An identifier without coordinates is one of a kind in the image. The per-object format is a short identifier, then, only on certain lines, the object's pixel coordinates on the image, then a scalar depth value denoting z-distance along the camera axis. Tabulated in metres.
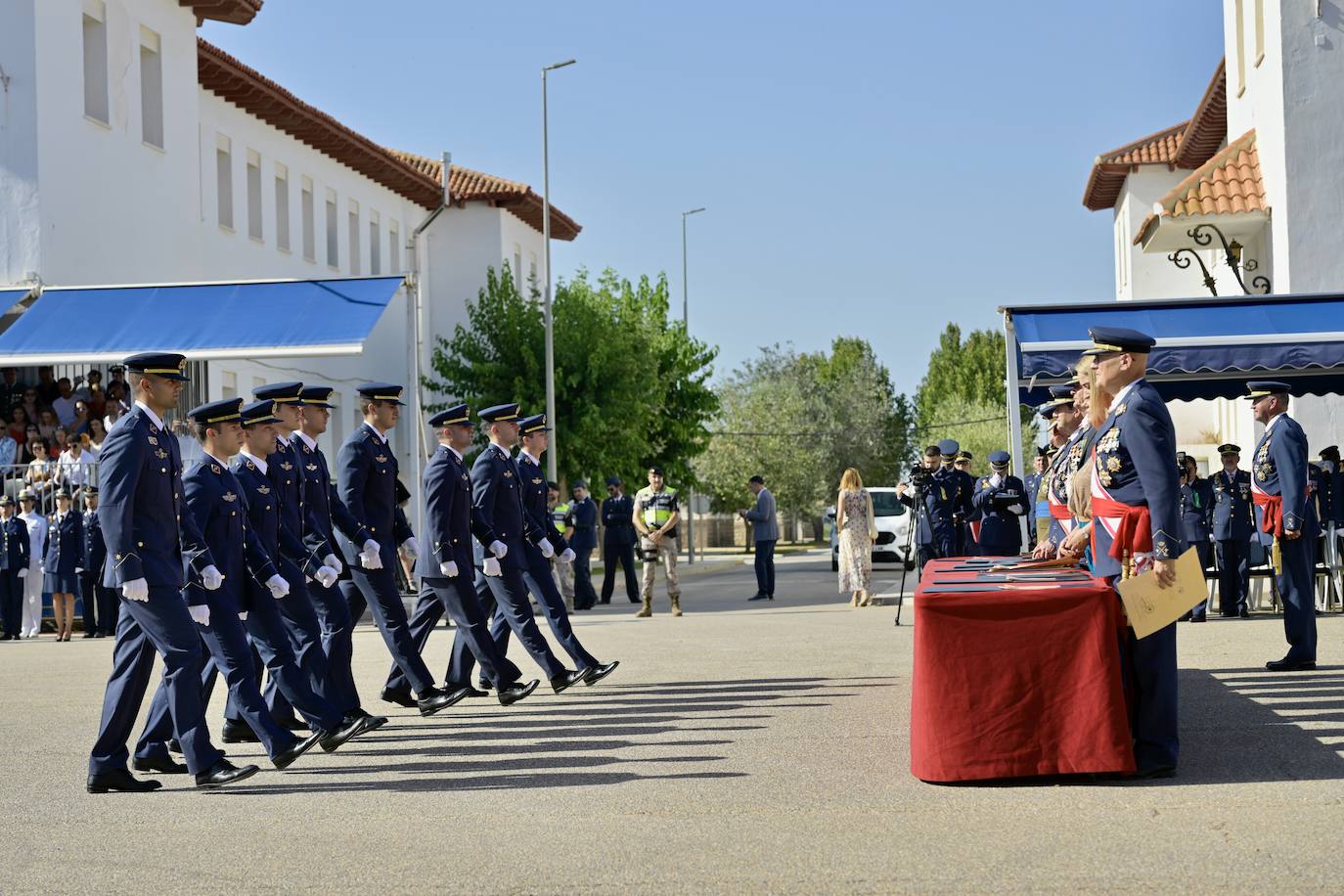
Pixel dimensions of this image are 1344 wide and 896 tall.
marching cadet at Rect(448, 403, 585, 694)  12.40
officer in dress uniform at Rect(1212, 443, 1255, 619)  19.38
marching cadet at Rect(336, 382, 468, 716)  11.43
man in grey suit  27.41
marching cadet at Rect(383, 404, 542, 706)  11.98
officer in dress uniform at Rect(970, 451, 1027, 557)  17.50
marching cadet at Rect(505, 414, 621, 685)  12.76
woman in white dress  23.12
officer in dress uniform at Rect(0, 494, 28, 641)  21.86
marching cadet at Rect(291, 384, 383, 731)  10.54
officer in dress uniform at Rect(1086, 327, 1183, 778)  8.20
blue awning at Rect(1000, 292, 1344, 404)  16.66
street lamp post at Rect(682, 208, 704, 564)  45.06
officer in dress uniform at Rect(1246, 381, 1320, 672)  12.46
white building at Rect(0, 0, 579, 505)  25.38
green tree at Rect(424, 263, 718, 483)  41.78
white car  37.66
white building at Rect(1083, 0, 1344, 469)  24.67
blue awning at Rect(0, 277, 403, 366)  22.70
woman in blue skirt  21.33
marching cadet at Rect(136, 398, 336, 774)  9.02
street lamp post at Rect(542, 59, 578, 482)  35.19
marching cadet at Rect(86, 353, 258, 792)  8.58
